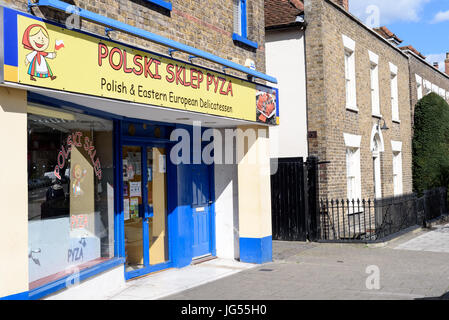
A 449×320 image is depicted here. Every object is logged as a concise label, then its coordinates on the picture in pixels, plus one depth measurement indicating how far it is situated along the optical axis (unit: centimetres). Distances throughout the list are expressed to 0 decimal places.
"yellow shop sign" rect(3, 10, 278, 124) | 513
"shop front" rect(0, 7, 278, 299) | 514
